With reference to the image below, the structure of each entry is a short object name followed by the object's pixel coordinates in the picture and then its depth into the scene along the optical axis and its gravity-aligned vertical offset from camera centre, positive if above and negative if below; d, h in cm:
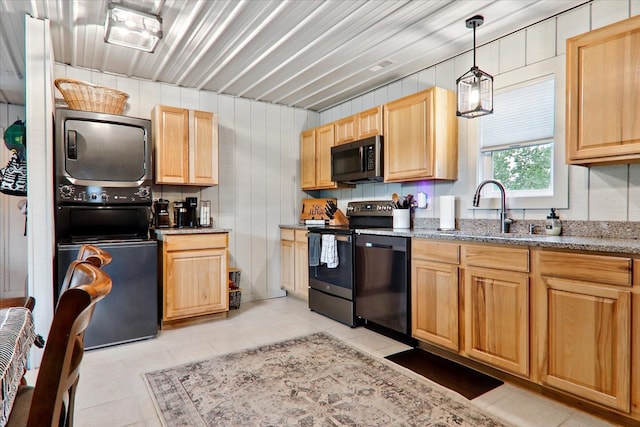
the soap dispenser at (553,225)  255 -12
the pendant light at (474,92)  258 +84
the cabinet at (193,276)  342 -67
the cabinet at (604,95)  202 +66
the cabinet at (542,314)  181 -64
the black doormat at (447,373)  231 -114
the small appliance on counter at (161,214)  382 -7
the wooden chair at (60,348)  64 -25
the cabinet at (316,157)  448 +64
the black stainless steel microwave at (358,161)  371 +50
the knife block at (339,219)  450 -15
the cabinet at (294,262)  428 -67
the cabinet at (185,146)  365 +64
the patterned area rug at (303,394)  196 -114
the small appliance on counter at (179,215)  392 -8
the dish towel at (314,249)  387 -45
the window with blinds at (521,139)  273 +54
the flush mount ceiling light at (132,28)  250 +130
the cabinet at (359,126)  376 +89
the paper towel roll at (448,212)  320 -4
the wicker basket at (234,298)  415 -105
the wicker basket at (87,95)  318 +100
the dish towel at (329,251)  364 -44
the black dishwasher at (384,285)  297 -67
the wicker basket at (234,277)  427 -83
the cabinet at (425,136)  319 +65
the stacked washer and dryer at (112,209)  302 -2
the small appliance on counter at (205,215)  409 -9
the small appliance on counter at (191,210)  398 -3
